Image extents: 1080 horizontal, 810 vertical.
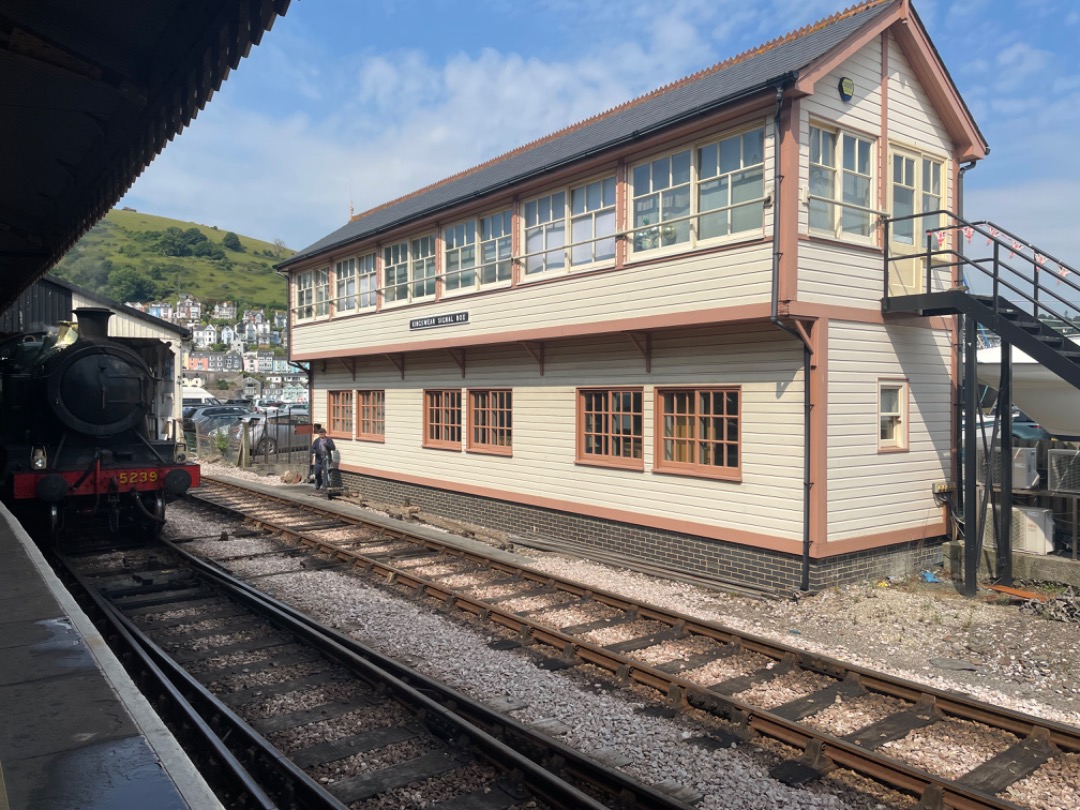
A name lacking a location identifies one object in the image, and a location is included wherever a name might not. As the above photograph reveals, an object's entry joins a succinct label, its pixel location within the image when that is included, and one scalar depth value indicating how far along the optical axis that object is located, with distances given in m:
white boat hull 10.35
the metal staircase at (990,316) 8.65
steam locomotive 10.45
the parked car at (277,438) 23.58
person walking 18.25
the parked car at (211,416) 30.58
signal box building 9.10
